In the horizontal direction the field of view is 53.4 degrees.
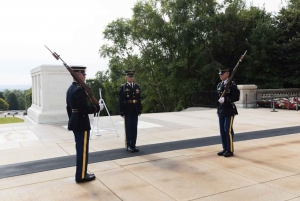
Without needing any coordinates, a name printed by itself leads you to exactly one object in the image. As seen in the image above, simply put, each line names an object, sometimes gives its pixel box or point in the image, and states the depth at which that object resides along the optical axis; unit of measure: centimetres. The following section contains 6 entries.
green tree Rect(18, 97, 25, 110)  11752
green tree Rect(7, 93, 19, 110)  11508
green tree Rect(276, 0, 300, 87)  1944
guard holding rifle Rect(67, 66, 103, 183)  405
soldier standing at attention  589
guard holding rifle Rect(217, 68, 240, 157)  539
